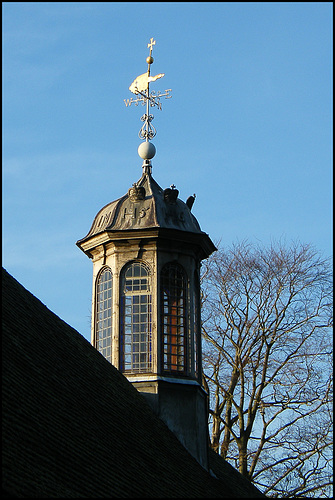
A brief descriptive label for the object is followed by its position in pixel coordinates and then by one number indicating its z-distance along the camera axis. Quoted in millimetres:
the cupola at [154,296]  15914
